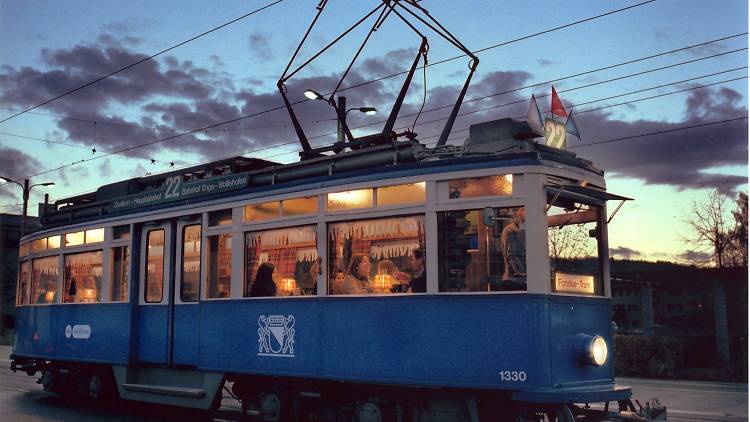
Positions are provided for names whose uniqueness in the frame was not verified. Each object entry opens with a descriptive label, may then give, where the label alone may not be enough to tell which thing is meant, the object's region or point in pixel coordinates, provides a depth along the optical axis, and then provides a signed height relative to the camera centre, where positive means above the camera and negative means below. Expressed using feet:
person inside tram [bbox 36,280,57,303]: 44.55 +2.49
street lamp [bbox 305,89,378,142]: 61.72 +17.90
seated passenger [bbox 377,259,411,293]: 27.25 +1.99
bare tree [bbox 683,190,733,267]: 100.83 +12.30
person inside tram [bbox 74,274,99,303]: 41.55 +2.40
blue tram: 25.45 +1.69
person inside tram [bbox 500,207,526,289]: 25.40 +2.59
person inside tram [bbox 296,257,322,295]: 29.66 +2.12
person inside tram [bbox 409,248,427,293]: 26.76 +2.01
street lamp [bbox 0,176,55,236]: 118.21 +22.17
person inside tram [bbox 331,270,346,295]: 28.84 +1.87
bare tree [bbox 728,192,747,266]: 102.12 +11.85
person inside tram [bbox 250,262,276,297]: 31.55 +2.08
